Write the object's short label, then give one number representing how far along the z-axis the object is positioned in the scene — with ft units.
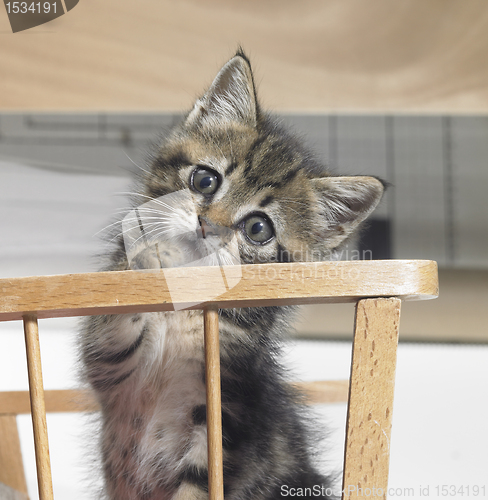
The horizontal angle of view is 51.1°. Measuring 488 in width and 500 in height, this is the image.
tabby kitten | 2.20
